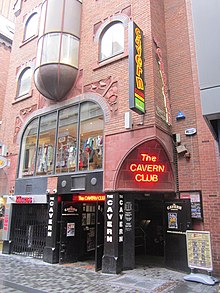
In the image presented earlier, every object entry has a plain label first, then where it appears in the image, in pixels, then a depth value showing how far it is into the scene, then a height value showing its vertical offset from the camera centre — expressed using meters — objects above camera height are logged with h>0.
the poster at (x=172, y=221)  8.55 -0.26
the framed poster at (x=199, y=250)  7.09 -1.00
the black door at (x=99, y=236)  8.46 -0.77
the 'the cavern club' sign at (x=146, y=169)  8.43 +1.39
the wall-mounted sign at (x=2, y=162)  10.57 +2.00
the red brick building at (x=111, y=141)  8.39 +2.60
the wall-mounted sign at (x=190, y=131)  8.91 +2.76
